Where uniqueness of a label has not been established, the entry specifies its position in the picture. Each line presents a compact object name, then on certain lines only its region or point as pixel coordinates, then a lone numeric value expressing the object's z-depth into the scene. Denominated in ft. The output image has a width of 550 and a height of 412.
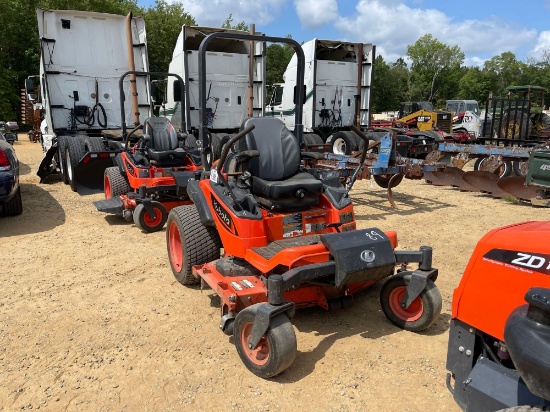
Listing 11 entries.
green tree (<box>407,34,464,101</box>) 183.83
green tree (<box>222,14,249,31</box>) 114.01
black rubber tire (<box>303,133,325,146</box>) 37.52
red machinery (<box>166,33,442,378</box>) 9.30
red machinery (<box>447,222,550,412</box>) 4.82
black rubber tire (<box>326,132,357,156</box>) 35.86
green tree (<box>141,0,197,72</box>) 92.53
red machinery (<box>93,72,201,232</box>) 19.24
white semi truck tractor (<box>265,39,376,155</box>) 38.81
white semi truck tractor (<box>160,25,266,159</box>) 35.19
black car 18.66
